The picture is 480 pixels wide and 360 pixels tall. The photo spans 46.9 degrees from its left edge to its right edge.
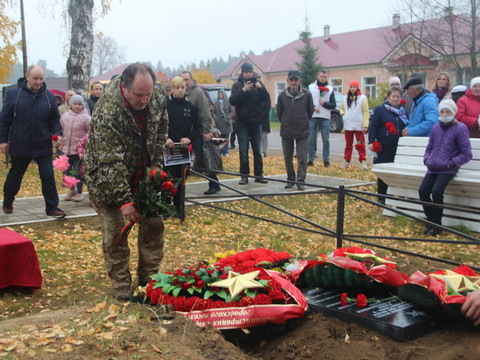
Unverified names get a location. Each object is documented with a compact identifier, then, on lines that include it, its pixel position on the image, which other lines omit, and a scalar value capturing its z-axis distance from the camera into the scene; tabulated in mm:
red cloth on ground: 5031
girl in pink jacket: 8859
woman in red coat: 8672
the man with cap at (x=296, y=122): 10312
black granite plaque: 3598
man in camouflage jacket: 4344
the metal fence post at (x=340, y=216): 5785
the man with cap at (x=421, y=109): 8828
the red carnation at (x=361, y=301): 3898
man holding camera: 10219
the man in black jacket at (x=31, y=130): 7516
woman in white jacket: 12602
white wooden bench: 7527
